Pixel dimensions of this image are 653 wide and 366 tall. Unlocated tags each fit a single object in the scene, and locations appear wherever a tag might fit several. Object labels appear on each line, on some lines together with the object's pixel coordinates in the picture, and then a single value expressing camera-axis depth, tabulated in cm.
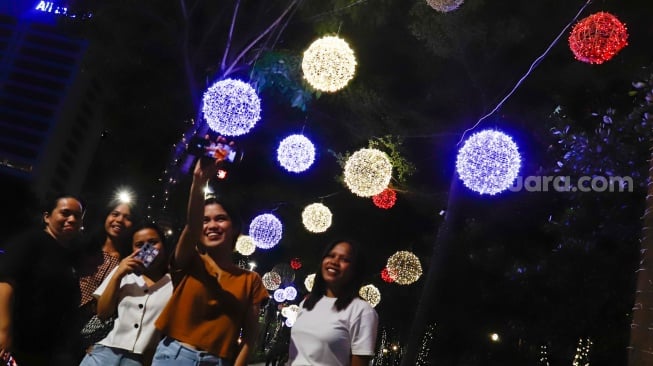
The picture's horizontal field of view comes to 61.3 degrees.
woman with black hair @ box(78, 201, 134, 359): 348
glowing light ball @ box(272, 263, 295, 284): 2209
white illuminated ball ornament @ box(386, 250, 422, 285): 1306
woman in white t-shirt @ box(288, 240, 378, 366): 298
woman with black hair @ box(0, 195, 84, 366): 285
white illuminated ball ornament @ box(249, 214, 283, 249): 1094
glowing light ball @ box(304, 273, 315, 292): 1798
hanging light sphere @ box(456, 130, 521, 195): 685
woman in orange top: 274
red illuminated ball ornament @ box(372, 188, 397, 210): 1282
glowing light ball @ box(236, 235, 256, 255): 1501
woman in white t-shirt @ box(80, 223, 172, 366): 330
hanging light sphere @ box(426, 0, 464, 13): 673
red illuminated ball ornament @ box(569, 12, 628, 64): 585
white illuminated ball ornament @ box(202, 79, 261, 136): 707
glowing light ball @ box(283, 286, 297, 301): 2205
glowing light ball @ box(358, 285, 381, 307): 1625
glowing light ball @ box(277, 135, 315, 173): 870
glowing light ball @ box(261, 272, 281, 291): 2139
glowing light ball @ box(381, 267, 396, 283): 1723
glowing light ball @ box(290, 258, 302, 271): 2112
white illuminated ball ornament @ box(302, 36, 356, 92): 703
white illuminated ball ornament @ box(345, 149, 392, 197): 869
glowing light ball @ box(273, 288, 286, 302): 2189
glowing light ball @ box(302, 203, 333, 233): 1183
